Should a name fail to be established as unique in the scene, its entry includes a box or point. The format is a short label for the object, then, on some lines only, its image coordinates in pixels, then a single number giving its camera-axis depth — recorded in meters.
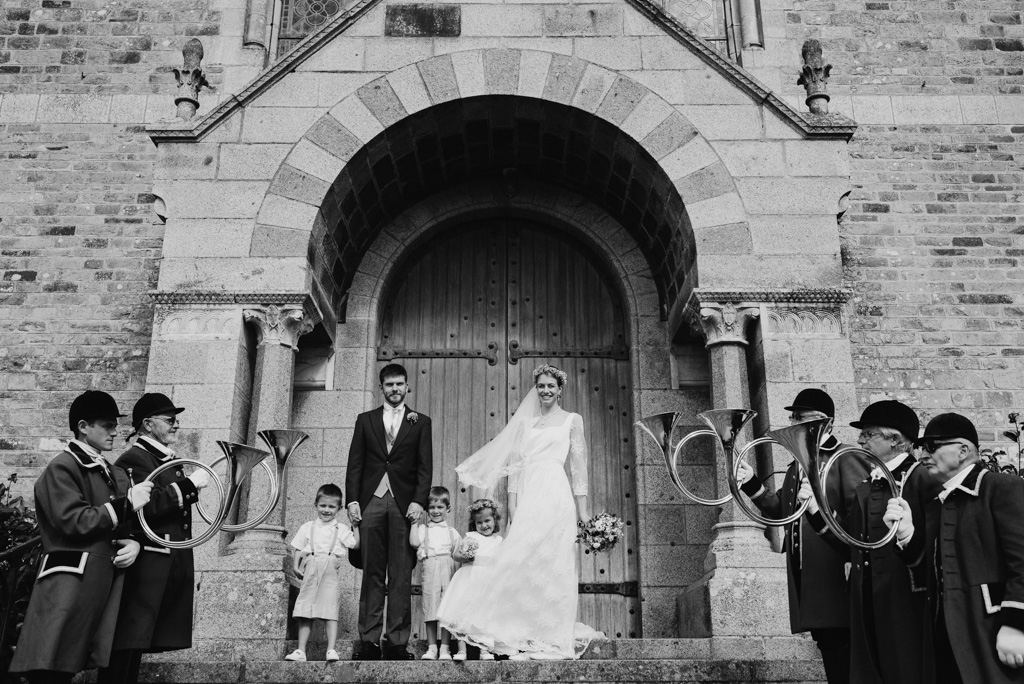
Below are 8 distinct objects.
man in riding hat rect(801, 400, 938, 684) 4.57
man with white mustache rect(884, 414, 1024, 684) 3.94
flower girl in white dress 6.35
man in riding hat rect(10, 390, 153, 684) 4.49
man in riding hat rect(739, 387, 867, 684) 4.93
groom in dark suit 6.47
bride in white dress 6.23
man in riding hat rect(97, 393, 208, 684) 4.80
